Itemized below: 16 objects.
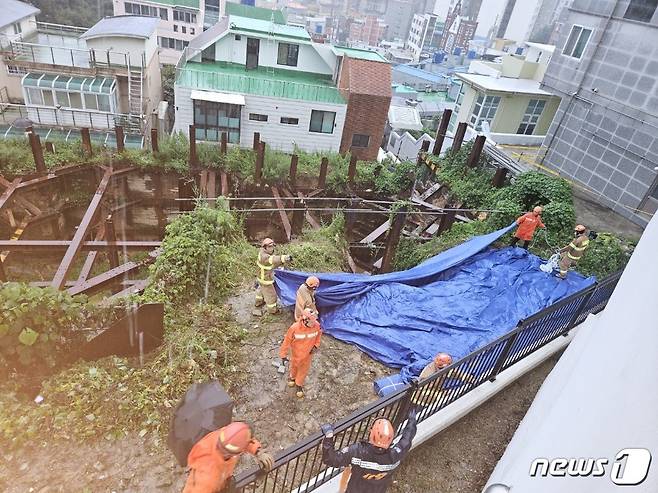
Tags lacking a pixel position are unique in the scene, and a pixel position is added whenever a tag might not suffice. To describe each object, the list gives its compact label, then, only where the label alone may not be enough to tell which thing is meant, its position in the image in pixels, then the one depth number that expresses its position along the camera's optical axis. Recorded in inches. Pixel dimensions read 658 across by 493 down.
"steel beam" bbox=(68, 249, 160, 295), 260.7
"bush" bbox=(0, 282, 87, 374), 184.2
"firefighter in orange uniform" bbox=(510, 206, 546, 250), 354.3
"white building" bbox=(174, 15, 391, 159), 735.7
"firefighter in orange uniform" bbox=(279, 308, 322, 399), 203.8
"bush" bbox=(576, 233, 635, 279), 349.4
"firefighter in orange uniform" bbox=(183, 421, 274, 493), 123.3
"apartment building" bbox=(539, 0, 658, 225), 465.1
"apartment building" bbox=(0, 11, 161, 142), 692.1
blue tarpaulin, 253.6
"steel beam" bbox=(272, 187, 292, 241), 401.1
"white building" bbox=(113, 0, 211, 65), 1209.4
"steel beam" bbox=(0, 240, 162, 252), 309.5
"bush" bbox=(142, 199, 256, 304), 254.2
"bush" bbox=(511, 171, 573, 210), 407.5
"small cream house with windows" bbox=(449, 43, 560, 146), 829.2
